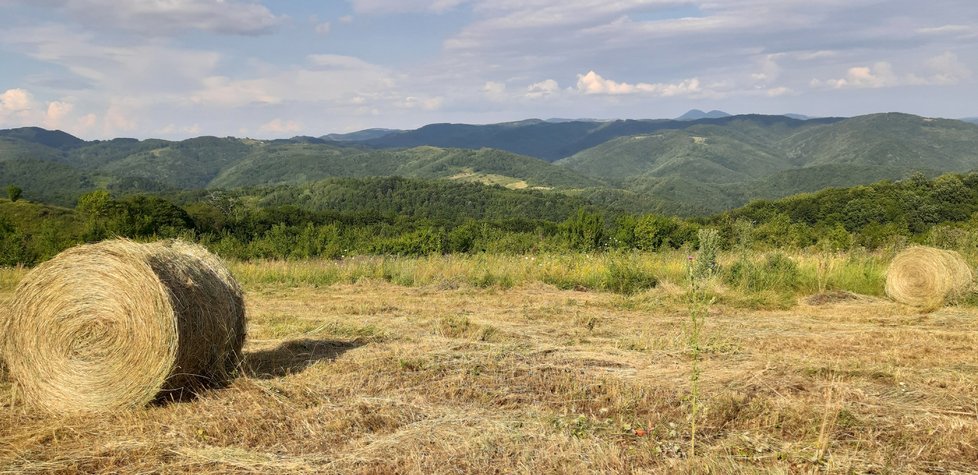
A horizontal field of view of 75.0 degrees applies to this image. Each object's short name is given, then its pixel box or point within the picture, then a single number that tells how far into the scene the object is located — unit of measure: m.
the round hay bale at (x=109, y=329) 5.76
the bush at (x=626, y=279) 13.22
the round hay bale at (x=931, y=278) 11.07
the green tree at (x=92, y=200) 45.41
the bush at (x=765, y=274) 12.93
